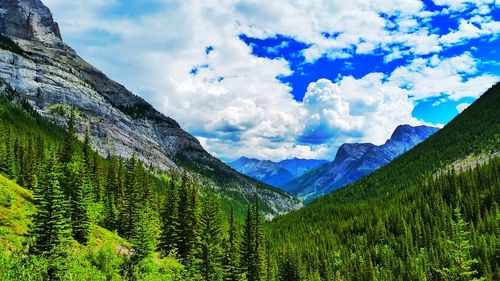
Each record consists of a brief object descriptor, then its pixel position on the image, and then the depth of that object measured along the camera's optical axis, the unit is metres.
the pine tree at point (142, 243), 51.41
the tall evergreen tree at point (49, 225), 33.16
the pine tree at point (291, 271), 113.37
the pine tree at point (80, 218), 52.78
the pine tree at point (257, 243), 79.12
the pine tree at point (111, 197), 79.88
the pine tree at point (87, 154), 88.81
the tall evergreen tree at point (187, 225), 76.56
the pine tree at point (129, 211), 76.31
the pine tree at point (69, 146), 77.81
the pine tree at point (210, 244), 60.03
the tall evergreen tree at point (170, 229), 76.25
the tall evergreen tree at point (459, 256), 28.89
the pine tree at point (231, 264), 69.25
